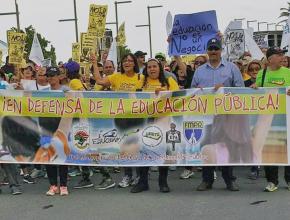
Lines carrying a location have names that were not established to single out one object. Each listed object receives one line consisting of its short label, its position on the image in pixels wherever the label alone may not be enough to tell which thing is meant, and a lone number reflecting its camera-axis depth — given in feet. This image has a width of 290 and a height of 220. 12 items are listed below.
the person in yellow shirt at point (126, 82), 26.14
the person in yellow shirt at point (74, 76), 28.14
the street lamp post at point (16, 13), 75.68
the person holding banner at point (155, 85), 25.70
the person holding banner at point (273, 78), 25.16
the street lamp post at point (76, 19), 89.56
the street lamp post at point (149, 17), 120.47
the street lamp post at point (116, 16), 102.69
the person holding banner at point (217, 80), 25.43
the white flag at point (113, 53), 43.37
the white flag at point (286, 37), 36.87
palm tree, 257.14
